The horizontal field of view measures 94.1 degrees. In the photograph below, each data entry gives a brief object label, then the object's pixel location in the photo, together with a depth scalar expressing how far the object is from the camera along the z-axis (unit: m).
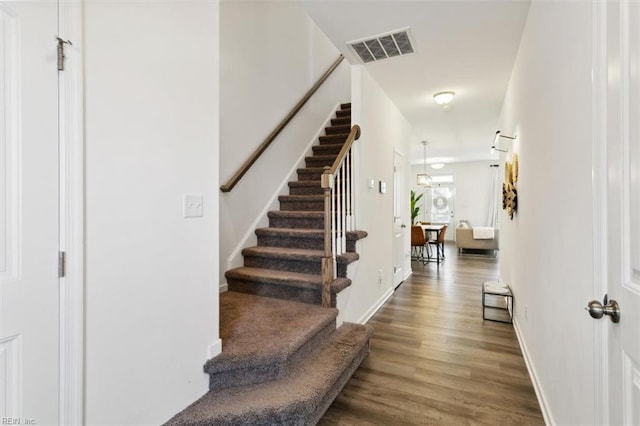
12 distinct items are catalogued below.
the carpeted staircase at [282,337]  1.59
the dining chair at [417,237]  6.50
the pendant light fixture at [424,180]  8.60
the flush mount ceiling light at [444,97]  3.96
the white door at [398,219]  4.55
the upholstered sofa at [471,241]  7.87
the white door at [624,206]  0.81
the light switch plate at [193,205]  1.62
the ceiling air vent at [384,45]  2.72
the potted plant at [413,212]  7.02
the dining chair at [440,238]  6.73
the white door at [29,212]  0.99
